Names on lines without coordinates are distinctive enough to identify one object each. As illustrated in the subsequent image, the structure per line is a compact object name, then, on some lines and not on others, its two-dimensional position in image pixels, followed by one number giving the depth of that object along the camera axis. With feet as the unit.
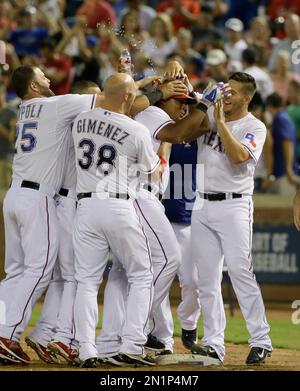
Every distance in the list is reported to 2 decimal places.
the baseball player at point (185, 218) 65.31
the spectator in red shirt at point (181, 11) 117.91
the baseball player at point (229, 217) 58.34
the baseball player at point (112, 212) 55.06
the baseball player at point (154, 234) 57.72
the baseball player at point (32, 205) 57.47
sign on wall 94.27
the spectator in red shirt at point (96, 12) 115.55
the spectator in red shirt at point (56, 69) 107.14
